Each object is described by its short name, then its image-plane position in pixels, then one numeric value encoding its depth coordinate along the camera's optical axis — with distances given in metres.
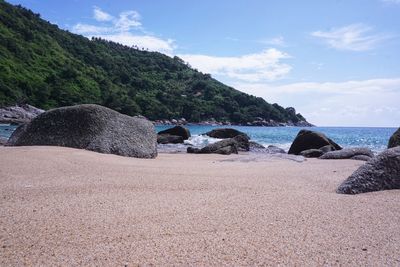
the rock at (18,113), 55.61
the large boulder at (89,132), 9.52
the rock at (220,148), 15.93
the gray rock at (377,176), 5.12
